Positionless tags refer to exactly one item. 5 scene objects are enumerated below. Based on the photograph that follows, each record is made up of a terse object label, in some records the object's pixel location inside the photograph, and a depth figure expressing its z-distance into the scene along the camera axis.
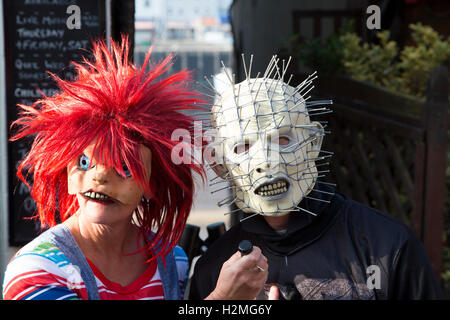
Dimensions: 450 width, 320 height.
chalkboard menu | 2.77
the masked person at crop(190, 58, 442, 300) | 1.72
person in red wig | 1.64
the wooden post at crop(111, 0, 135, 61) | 2.42
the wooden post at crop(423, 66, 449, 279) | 3.43
